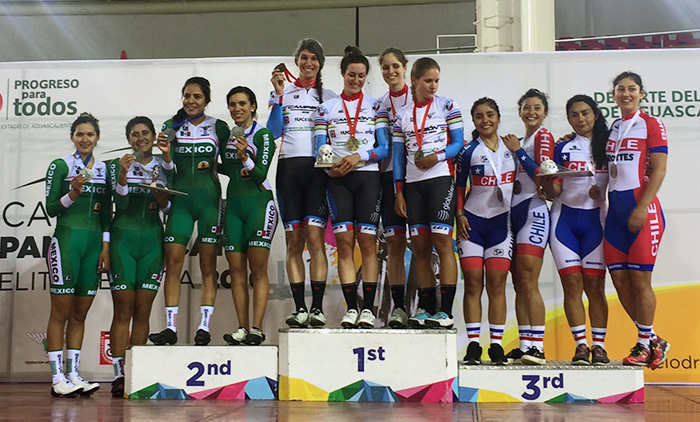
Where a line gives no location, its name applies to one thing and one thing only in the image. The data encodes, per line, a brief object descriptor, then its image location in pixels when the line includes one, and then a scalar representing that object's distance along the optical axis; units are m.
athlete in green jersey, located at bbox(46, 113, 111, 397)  4.82
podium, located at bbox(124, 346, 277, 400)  4.57
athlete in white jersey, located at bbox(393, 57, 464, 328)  4.61
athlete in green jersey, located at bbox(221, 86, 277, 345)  4.84
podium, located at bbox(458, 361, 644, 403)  4.42
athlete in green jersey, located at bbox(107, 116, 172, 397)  4.98
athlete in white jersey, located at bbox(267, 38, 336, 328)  4.75
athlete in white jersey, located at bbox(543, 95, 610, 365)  4.81
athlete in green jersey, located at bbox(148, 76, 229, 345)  4.95
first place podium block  4.43
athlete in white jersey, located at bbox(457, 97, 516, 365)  4.73
